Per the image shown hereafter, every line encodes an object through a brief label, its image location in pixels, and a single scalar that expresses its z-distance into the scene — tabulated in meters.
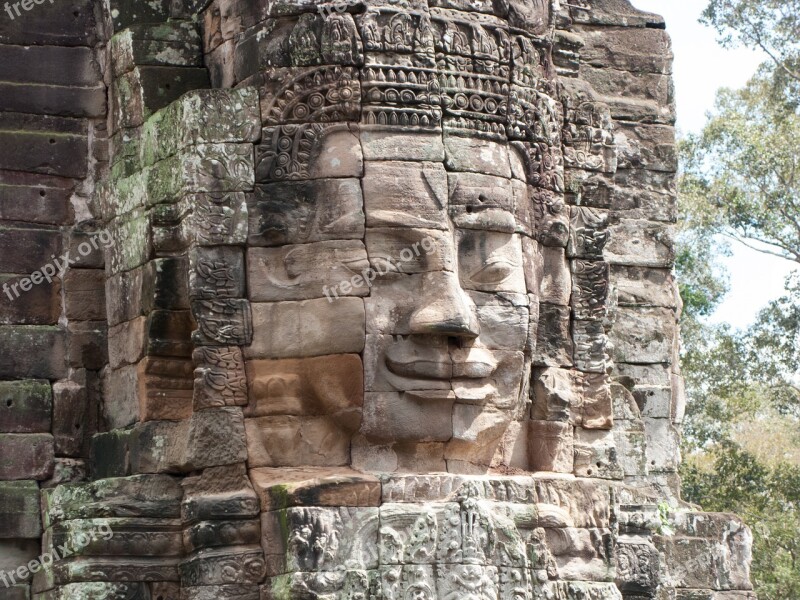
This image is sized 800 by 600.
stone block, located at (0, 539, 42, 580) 12.63
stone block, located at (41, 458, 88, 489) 12.77
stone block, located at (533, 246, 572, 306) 12.77
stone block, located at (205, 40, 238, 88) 12.48
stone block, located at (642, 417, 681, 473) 15.70
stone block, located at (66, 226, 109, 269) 13.10
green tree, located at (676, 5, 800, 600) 31.44
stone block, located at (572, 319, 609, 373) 12.95
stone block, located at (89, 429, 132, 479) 12.44
